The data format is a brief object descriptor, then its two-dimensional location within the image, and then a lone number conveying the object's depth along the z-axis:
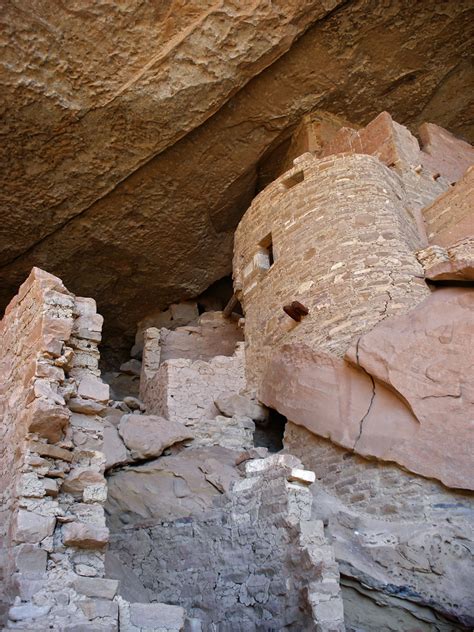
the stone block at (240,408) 8.54
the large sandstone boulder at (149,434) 7.38
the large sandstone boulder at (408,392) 6.14
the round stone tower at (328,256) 7.76
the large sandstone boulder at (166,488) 6.46
